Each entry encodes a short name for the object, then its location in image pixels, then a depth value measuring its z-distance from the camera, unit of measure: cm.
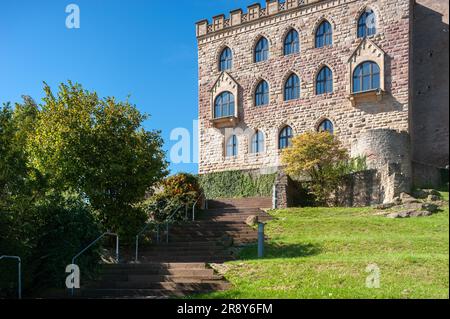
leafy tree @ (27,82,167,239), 1705
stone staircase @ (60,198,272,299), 1268
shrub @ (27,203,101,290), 1309
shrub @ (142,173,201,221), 2242
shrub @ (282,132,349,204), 2611
